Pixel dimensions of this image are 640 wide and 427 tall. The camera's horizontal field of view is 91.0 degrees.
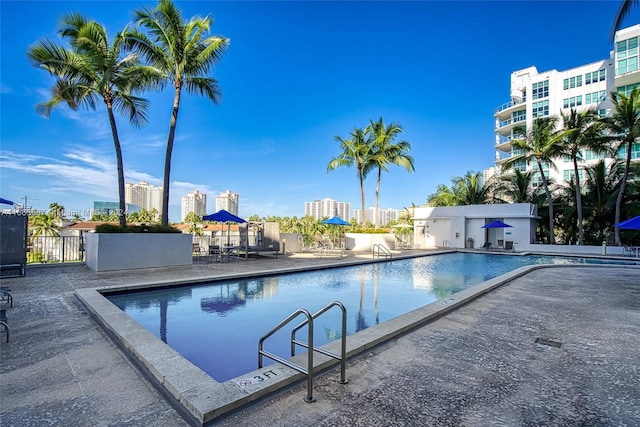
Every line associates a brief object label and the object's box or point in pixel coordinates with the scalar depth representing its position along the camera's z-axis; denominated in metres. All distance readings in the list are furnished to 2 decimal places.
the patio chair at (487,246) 21.60
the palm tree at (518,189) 24.34
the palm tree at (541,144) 20.41
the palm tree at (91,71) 9.44
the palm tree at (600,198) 21.08
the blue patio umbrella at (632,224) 11.15
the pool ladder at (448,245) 23.47
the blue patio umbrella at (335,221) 16.20
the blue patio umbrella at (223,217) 11.79
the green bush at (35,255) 13.37
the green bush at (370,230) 19.03
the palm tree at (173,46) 10.56
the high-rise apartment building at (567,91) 30.33
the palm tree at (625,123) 17.55
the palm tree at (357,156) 20.35
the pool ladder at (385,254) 15.02
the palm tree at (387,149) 20.30
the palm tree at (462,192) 27.03
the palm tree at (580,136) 19.06
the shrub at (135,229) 9.17
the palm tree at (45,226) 36.44
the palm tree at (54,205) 42.83
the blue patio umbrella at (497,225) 20.11
